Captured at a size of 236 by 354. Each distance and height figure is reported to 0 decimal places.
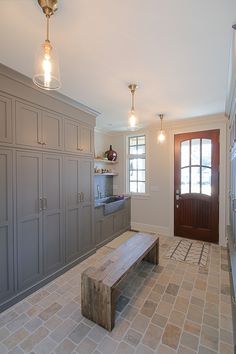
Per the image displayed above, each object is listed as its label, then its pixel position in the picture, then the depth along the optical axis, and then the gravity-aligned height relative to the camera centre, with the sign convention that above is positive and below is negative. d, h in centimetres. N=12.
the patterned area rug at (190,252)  306 -144
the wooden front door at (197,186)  369 -24
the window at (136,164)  465 +29
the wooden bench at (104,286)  170 -109
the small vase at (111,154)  469 +54
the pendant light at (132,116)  227 +74
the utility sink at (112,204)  373 -65
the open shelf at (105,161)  417 +34
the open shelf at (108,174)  427 +2
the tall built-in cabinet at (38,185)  198 -14
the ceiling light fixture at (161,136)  358 +77
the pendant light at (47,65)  114 +72
